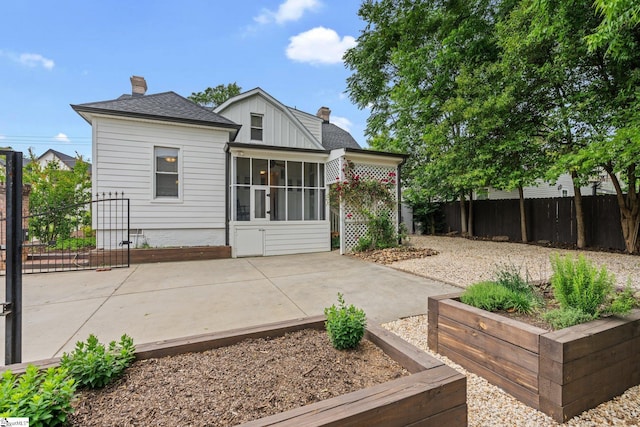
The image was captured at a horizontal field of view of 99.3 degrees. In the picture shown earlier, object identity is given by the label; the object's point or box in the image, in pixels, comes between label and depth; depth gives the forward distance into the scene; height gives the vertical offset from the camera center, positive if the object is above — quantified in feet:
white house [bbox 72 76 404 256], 24.77 +4.00
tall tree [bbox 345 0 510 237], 28.55 +17.41
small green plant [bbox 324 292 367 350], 6.15 -2.59
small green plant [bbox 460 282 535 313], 7.15 -2.28
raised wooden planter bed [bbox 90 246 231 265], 22.45 -3.26
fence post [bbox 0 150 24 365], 5.29 -0.81
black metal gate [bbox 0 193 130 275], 21.59 -2.19
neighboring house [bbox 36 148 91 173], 67.49 +16.20
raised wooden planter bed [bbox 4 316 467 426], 3.49 -2.64
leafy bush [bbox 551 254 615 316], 6.34 -1.72
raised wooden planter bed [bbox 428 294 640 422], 5.19 -3.06
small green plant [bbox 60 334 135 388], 4.68 -2.60
